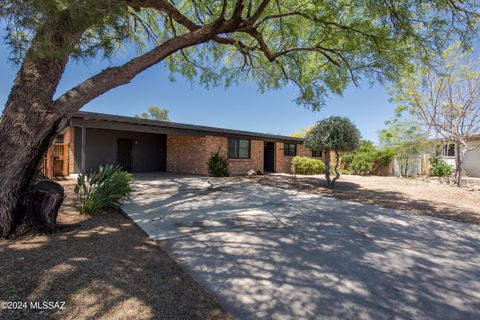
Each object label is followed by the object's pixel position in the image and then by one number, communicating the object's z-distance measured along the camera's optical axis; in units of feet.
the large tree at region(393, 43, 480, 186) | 38.27
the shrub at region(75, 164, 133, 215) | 16.71
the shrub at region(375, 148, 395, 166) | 57.98
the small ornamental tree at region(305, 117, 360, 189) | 32.22
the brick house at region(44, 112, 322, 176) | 33.88
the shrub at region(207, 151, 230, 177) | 43.52
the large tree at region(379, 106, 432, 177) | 50.83
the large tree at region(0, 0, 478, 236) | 10.23
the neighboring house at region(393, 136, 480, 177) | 57.71
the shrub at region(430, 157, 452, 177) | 55.31
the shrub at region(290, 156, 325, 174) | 54.29
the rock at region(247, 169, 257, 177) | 47.84
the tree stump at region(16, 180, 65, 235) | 12.03
